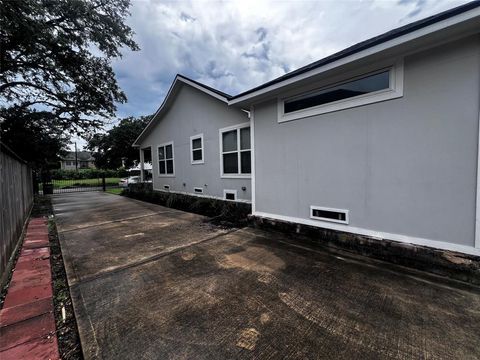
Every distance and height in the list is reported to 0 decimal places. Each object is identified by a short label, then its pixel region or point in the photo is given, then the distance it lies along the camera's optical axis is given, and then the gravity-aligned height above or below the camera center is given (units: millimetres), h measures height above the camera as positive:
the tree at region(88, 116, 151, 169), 20750 +3148
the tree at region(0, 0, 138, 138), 7281 +4925
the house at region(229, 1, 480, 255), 2750 +525
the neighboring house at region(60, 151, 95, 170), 55056 +3739
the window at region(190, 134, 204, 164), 8164 +931
